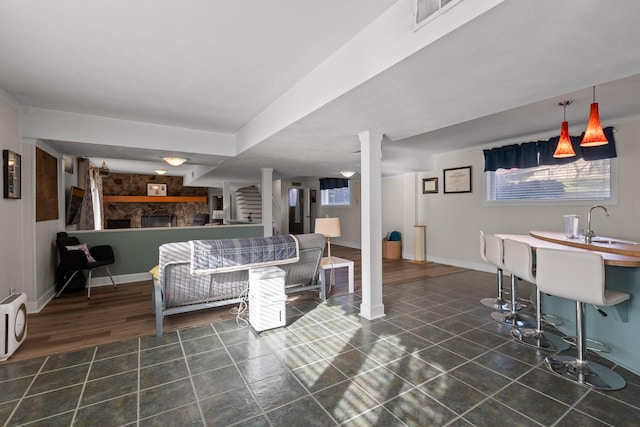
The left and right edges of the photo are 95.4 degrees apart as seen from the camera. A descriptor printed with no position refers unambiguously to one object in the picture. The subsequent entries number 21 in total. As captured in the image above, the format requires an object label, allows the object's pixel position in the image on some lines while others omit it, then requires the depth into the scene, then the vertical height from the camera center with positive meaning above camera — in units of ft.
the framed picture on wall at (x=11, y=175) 9.48 +1.40
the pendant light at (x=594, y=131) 8.16 +2.19
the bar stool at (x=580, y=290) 6.20 -1.84
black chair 12.61 -1.95
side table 13.00 -2.36
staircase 32.09 +1.11
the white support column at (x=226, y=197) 30.17 +1.71
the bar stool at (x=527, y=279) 8.10 -1.97
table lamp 12.97 -0.63
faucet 8.65 -0.80
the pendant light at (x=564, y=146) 9.52 +2.08
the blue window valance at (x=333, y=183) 28.86 +2.92
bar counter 6.81 -2.62
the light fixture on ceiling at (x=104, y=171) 18.20 +2.79
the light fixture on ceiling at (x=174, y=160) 15.64 +2.95
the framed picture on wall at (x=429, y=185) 20.36 +1.80
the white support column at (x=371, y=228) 10.50 -0.60
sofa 8.79 -2.15
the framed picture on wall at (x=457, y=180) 18.33 +1.97
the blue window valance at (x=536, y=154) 12.30 +2.68
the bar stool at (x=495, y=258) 10.05 -1.75
